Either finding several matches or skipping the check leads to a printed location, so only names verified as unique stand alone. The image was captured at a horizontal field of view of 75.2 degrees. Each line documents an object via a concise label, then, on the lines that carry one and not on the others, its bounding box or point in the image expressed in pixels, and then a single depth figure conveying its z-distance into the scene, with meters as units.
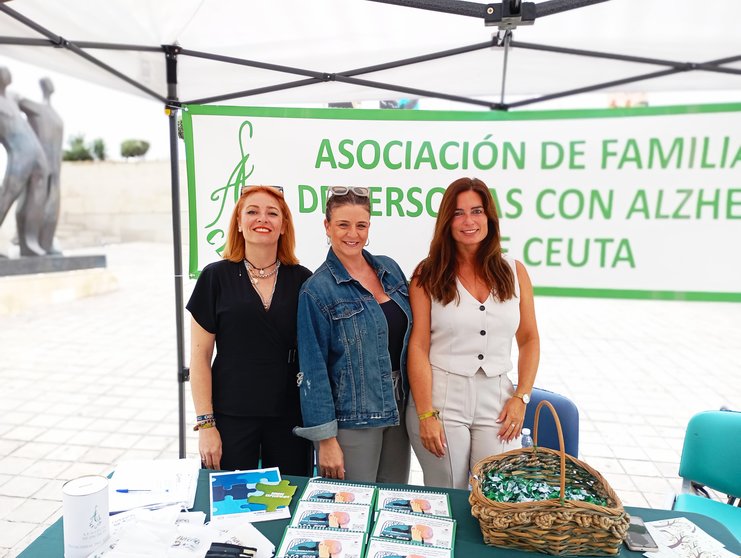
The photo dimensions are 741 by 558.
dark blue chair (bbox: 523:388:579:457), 2.22
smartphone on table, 1.30
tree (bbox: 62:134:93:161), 25.69
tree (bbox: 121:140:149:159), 27.06
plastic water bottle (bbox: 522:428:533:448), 2.08
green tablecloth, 1.27
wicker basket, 1.23
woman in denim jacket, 1.78
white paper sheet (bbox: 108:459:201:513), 1.47
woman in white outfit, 1.87
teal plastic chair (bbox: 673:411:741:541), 2.12
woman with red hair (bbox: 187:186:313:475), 1.84
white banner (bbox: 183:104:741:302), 2.60
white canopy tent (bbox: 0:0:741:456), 2.04
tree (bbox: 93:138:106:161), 26.25
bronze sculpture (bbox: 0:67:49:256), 9.62
